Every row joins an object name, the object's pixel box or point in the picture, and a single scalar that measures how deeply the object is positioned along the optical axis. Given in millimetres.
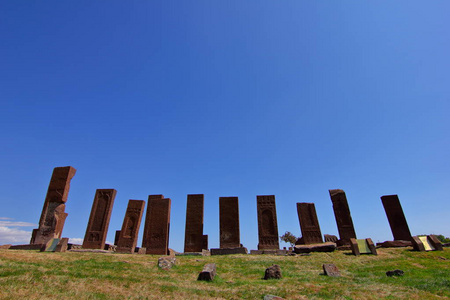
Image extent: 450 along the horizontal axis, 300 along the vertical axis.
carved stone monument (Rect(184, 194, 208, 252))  16391
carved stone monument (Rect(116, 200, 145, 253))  15609
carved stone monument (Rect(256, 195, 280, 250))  16203
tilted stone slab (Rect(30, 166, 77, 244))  14992
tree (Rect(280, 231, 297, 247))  31673
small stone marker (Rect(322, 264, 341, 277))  8013
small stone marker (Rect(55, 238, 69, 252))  12142
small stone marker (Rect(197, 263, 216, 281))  7070
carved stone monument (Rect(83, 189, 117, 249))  16241
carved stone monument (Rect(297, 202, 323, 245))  16234
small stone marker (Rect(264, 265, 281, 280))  7480
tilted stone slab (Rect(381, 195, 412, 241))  16027
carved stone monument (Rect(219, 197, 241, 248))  16172
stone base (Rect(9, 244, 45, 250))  13547
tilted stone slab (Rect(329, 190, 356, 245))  16208
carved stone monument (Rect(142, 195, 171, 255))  14289
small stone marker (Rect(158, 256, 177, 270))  9102
